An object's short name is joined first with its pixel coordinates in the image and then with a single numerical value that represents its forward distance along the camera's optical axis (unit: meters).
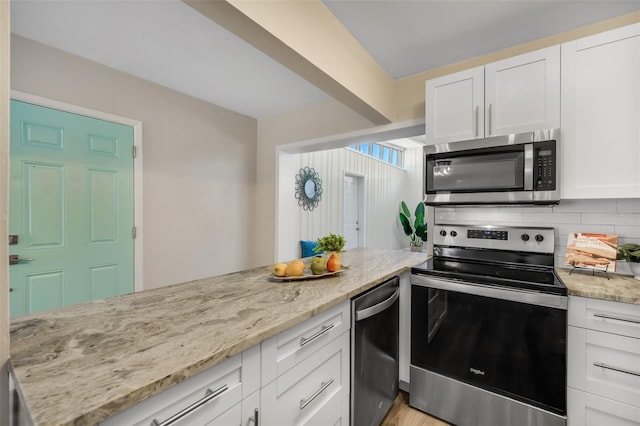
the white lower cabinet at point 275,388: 0.70
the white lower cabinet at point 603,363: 1.34
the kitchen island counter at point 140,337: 0.58
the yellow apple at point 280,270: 1.52
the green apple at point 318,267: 1.60
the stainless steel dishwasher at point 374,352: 1.42
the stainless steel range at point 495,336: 1.47
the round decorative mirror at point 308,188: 4.11
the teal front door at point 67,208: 2.01
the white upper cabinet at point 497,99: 1.74
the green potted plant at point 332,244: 1.81
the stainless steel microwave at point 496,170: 1.72
